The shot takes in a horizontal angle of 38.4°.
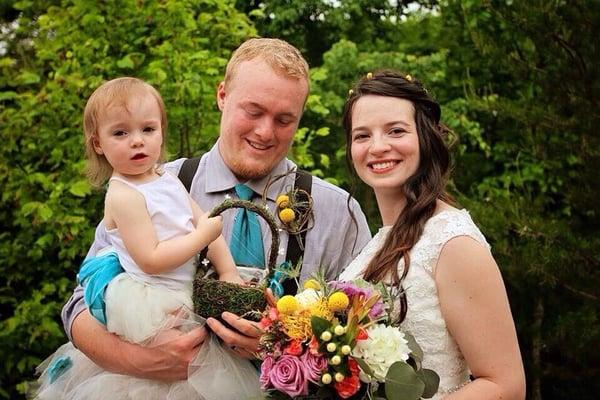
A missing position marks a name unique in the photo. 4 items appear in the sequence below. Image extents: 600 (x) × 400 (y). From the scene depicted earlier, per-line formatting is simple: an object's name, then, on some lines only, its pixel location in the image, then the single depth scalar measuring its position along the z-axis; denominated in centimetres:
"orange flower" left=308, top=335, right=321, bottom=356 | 260
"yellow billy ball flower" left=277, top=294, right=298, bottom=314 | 267
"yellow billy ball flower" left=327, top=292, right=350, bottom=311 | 262
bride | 277
